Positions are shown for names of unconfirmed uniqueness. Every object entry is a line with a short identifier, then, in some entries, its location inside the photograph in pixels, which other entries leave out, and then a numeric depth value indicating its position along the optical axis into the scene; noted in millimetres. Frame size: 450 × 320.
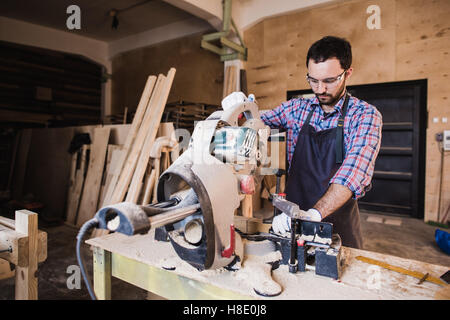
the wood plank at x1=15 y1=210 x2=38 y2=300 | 1104
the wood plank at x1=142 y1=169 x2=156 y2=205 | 3244
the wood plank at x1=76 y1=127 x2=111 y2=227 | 3938
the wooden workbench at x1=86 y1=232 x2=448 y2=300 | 866
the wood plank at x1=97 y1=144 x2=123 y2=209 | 3765
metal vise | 945
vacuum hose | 692
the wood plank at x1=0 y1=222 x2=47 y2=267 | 1092
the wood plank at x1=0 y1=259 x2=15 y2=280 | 1183
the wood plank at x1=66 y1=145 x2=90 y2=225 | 4191
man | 1306
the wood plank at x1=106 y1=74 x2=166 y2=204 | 3230
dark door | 4426
